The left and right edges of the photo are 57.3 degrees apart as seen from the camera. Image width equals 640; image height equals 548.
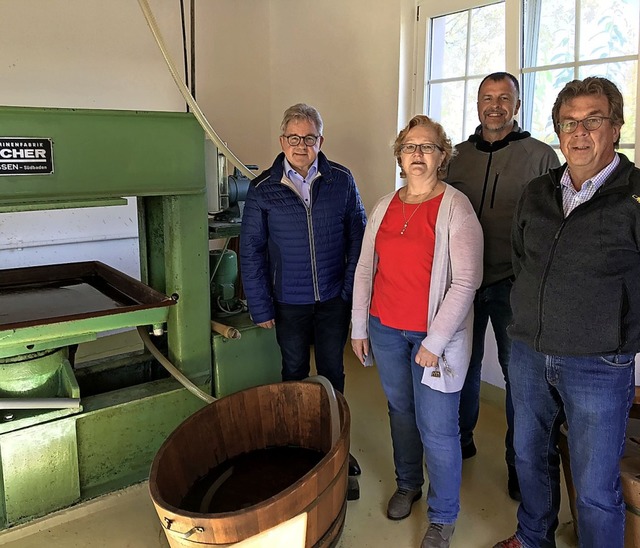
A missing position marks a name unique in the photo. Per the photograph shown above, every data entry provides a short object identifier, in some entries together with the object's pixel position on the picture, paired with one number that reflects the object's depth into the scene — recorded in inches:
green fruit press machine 70.4
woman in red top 67.1
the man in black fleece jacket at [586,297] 56.1
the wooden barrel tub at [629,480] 63.5
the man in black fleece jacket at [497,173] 78.2
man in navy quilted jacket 81.0
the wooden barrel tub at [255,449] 58.4
